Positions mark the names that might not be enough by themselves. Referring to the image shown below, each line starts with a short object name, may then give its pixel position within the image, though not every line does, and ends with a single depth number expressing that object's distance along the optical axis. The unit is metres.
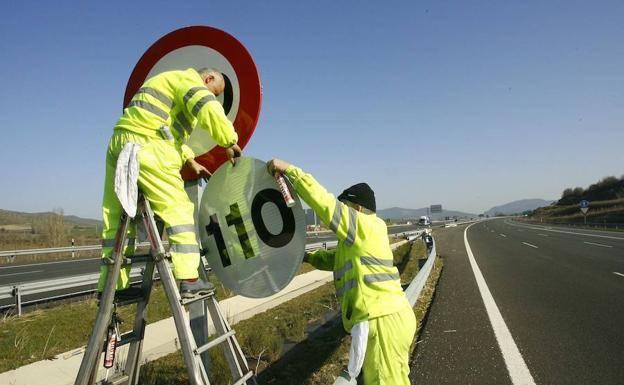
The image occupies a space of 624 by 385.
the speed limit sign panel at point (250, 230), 2.47
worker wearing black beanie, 2.69
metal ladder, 1.93
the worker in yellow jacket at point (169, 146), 2.20
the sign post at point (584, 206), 44.68
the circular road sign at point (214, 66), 2.55
